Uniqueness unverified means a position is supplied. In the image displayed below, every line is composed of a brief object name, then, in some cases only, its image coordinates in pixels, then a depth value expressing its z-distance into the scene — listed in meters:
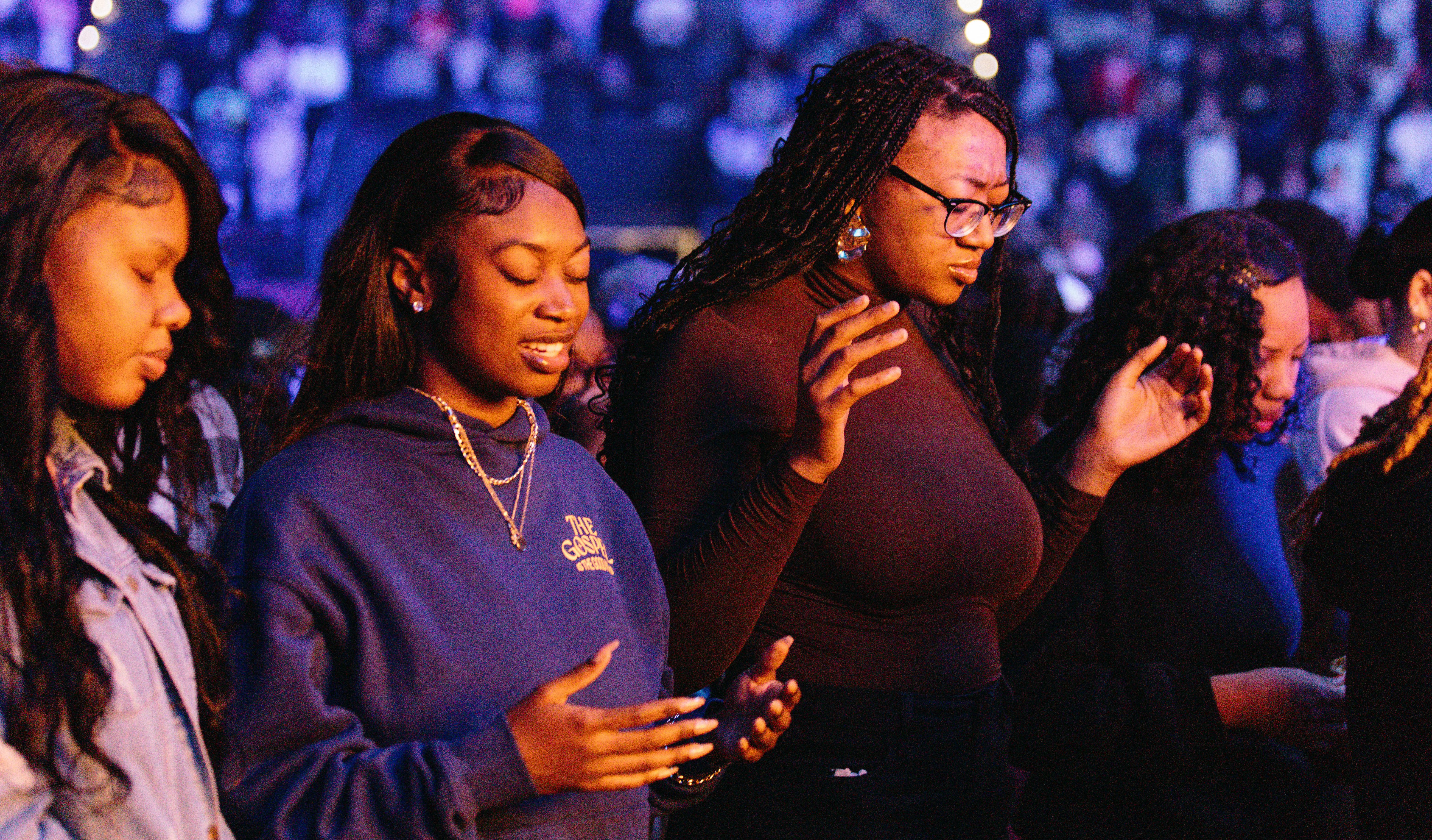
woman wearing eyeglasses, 4.33
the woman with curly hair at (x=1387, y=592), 4.33
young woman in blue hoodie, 4.01
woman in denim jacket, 3.90
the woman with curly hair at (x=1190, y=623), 4.52
